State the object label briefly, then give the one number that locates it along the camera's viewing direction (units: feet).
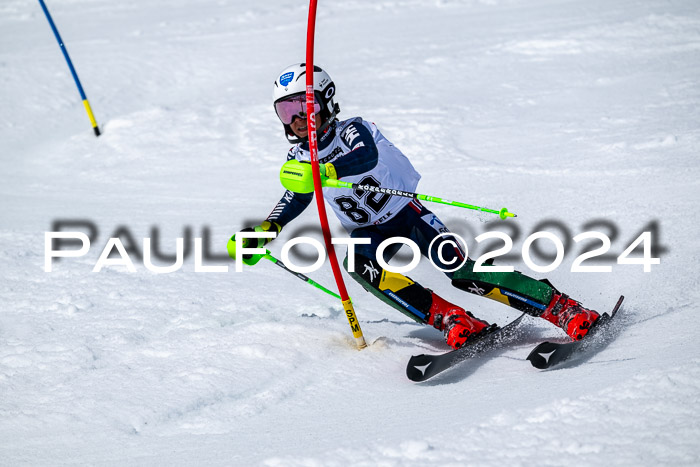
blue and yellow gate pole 68.54
